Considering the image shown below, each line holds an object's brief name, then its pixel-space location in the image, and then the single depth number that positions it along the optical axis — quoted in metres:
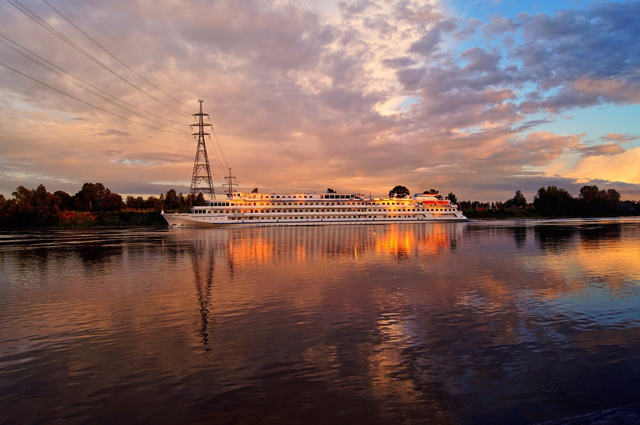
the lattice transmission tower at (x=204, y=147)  95.25
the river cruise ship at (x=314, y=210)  107.31
